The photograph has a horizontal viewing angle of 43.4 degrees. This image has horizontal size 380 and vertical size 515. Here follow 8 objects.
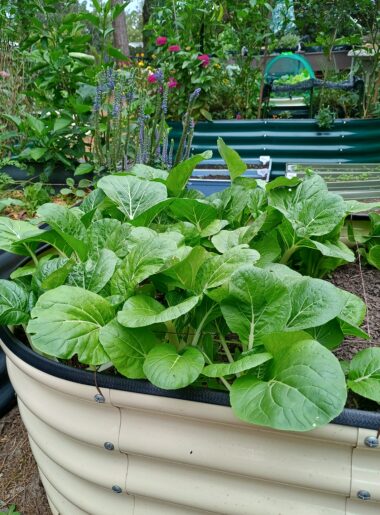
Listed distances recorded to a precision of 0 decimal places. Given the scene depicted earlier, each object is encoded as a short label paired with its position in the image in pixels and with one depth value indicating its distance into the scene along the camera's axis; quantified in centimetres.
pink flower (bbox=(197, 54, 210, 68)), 343
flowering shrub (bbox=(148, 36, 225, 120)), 348
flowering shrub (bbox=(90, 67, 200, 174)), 200
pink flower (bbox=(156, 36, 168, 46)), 355
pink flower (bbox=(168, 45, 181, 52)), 348
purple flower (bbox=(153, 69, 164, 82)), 197
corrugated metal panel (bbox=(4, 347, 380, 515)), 75
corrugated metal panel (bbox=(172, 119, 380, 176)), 339
